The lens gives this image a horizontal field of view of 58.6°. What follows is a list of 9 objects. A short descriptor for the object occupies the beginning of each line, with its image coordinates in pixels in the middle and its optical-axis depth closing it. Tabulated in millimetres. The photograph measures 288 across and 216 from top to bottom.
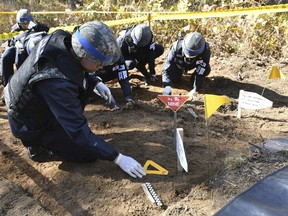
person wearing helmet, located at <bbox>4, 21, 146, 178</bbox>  1872
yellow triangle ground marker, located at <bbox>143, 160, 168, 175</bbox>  2265
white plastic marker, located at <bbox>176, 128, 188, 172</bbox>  2002
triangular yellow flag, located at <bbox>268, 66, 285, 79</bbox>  3121
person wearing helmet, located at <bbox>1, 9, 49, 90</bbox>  3423
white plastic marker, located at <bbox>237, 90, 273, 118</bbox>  2667
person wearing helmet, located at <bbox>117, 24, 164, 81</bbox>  4112
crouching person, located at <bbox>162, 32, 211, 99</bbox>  3895
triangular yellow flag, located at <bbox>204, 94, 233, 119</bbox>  2167
